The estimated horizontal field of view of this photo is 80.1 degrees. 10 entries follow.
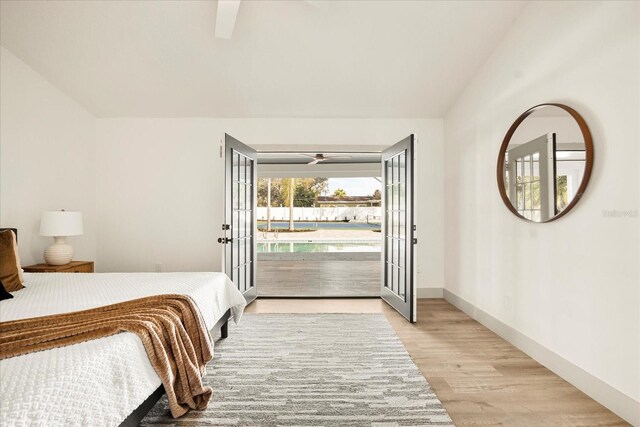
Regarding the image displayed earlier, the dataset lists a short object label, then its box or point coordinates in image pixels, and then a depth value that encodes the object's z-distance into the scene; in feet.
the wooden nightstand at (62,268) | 11.68
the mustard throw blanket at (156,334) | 4.88
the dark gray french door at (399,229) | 12.75
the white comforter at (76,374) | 3.67
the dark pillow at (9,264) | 8.07
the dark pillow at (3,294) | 7.28
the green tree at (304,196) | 48.08
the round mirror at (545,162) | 7.91
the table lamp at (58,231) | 12.02
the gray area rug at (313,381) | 6.59
